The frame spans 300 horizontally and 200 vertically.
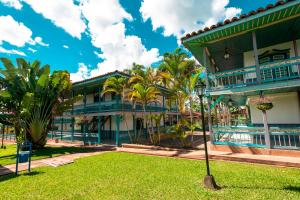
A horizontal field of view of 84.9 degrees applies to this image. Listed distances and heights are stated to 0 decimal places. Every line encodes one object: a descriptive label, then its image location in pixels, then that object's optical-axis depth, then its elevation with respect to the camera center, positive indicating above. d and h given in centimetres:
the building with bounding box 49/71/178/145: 1593 +93
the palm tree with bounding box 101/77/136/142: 1384 +310
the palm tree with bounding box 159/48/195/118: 1332 +366
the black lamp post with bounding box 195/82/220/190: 538 -197
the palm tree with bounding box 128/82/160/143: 1276 +213
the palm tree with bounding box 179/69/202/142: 1215 +232
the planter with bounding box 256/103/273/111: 776 +50
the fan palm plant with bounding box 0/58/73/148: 1365 +245
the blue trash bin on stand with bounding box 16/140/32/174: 848 -168
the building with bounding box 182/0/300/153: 802 +404
